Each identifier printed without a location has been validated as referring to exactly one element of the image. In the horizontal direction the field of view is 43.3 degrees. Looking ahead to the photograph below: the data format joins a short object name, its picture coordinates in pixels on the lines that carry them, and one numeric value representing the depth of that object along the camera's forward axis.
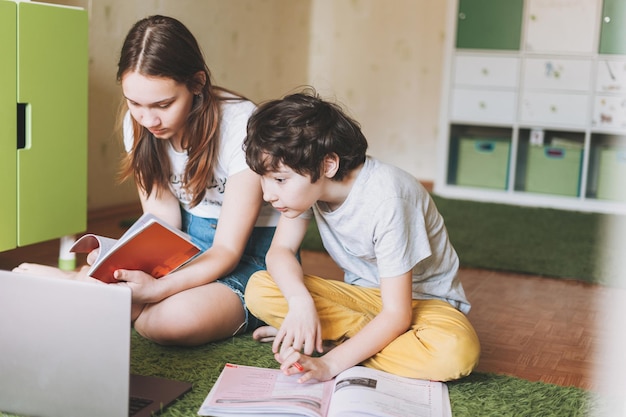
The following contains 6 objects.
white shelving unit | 3.78
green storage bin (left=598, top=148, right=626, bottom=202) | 3.80
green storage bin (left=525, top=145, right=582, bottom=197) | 3.90
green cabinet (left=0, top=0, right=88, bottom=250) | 2.01
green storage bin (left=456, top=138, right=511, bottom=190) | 4.06
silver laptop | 1.13
